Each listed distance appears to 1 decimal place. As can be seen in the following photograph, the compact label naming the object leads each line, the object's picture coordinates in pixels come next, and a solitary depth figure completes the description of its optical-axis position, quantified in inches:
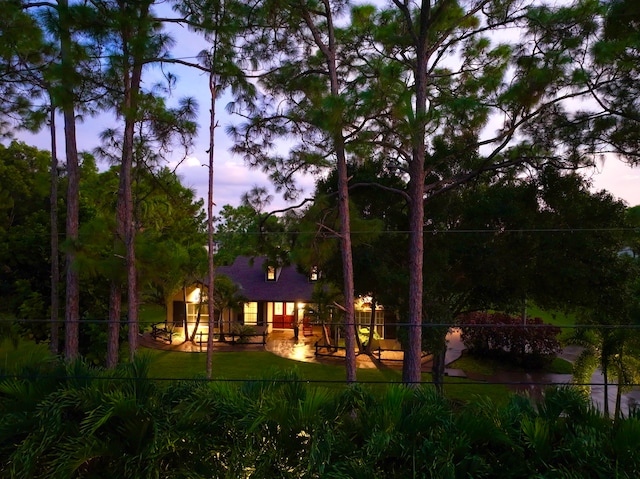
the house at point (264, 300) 784.3
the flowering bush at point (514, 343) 625.3
